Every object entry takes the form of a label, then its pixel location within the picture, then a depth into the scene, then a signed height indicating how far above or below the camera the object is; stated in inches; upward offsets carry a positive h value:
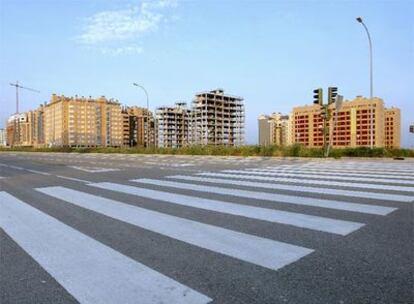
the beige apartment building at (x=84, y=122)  6205.7 +429.8
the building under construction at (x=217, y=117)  5565.9 +444.3
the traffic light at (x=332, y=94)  839.7 +122.4
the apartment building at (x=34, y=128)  7288.4 +366.1
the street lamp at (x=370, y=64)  963.6 +224.2
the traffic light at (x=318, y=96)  847.1 +117.7
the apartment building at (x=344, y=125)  3715.6 +213.9
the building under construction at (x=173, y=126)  6013.8 +328.8
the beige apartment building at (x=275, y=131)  7514.8 +290.0
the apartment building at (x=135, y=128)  6943.9 +353.8
